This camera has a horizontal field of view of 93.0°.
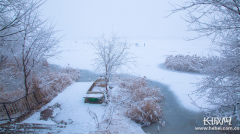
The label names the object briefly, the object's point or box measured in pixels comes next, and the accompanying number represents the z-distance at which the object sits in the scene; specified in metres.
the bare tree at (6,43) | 4.39
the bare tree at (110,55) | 7.08
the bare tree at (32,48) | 5.09
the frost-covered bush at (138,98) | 5.40
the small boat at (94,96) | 6.61
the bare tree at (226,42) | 2.73
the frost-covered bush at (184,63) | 12.56
